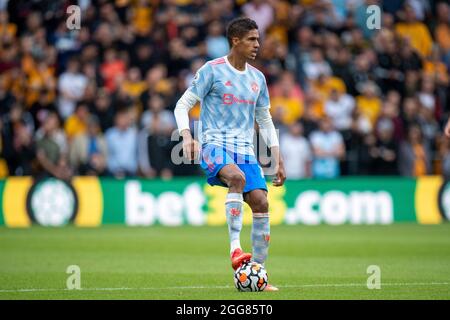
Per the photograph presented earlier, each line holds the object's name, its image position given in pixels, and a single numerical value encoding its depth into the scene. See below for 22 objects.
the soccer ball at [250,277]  9.41
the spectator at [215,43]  22.22
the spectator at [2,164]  20.17
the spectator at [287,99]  21.38
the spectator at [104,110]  20.89
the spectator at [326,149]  21.08
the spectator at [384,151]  21.45
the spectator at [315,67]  22.62
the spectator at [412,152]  21.66
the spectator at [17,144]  20.12
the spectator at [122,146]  20.47
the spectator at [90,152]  20.42
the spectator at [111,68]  21.59
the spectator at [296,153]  20.81
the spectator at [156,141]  20.42
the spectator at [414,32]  24.45
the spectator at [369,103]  22.28
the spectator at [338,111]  21.72
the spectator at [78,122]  20.61
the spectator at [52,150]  20.12
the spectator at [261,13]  23.16
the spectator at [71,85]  21.12
